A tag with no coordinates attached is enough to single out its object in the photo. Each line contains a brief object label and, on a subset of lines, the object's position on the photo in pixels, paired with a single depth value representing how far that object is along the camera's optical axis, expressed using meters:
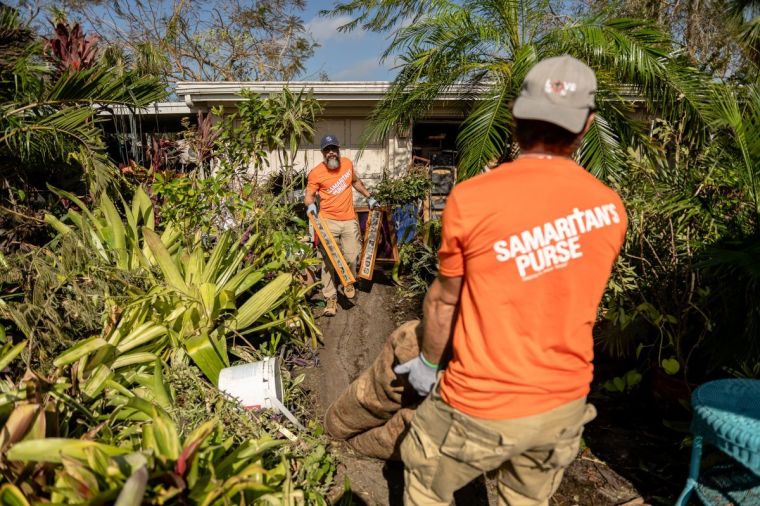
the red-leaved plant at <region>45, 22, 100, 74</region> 6.57
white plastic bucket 3.27
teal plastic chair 2.19
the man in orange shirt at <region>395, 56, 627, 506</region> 1.63
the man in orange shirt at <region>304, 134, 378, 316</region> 6.04
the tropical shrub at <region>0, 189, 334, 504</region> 1.98
